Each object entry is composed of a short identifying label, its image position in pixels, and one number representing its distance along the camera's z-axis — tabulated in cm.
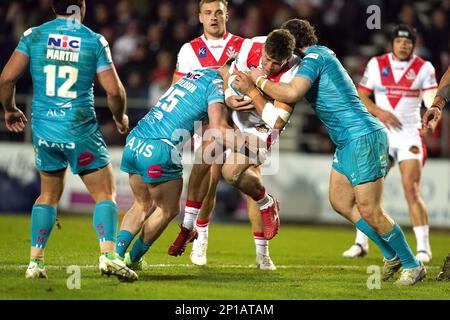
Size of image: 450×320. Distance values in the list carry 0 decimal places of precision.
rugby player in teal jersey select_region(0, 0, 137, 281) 1655
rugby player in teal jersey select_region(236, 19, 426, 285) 1706
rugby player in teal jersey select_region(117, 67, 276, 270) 1667
